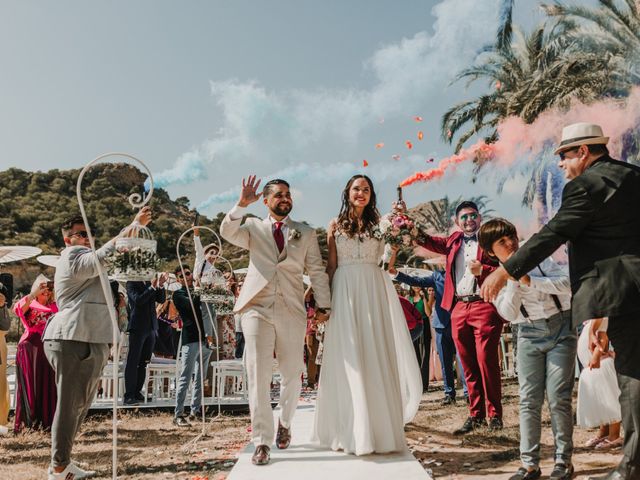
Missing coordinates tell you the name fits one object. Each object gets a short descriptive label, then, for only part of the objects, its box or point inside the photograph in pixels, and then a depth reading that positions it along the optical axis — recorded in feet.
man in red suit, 21.88
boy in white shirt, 14.37
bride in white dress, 16.80
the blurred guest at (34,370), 27.27
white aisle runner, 14.57
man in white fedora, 11.00
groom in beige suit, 17.16
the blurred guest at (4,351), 27.27
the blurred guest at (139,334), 34.50
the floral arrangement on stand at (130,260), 15.01
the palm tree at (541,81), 76.79
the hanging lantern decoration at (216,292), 27.61
